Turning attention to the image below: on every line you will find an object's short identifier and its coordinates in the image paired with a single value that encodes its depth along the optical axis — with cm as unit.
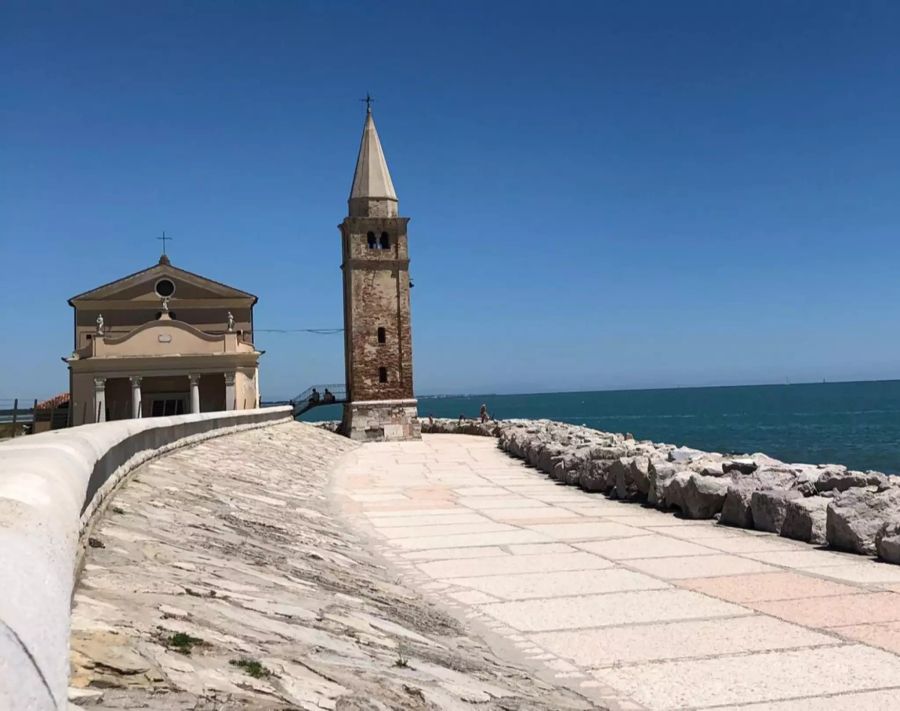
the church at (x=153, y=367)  3416
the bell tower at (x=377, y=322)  3778
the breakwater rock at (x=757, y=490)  869
